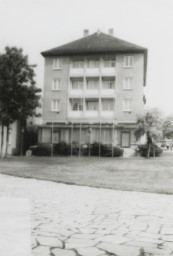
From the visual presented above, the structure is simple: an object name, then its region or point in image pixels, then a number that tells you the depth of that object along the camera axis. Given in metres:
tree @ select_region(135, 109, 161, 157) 27.73
